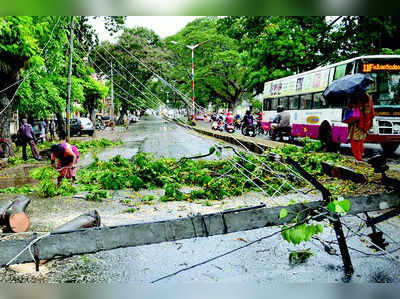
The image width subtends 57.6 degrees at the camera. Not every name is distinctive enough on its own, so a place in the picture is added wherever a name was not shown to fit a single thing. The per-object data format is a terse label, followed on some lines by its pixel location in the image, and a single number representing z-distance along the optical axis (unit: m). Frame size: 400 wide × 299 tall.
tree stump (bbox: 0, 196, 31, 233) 5.09
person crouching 8.34
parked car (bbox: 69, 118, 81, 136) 30.38
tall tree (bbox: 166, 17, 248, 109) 46.81
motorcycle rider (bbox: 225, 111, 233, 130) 22.52
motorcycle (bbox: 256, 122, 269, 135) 25.58
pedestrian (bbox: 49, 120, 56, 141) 28.67
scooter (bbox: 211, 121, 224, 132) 20.98
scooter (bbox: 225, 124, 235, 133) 20.88
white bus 11.76
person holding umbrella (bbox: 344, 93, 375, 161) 9.20
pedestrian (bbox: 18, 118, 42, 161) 14.48
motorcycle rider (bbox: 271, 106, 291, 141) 17.97
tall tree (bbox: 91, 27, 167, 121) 40.91
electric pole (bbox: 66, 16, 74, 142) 14.38
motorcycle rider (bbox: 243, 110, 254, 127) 22.83
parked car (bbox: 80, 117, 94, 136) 31.50
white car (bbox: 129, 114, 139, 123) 69.47
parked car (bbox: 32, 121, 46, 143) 24.01
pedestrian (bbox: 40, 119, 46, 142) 24.09
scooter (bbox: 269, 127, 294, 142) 18.11
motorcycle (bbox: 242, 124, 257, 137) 22.78
